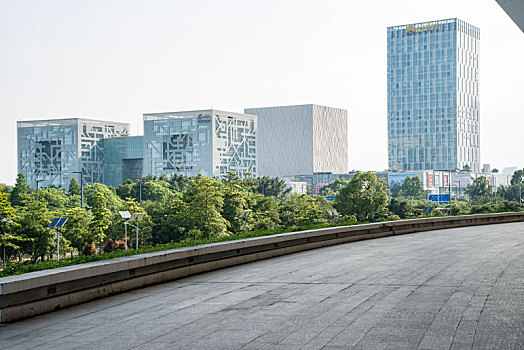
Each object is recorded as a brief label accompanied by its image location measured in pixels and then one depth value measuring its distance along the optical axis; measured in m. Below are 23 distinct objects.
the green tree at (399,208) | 114.25
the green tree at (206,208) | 76.50
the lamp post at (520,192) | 174.94
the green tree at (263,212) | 89.88
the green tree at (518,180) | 199.75
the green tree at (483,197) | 186.38
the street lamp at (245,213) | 80.97
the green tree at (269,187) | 171.12
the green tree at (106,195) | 111.22
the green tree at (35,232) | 67.81
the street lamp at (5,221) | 55.67
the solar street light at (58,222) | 53.11
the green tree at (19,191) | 107.10
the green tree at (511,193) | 184.25
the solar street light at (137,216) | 29.85
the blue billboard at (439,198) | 178.00
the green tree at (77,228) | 81.75
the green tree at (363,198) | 100.69
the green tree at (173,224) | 79.81
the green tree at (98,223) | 80.12
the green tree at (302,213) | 94.14
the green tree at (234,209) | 85.06
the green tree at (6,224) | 58.44
